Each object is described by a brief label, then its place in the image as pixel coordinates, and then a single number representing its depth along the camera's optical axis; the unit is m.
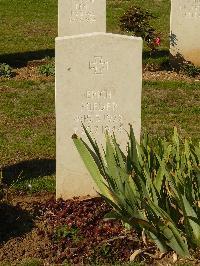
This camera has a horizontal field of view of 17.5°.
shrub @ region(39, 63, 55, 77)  10.75
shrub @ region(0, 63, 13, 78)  10.75
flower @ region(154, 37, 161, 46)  11.41
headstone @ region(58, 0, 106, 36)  10.41
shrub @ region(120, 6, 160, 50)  11.48
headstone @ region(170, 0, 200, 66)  10.83
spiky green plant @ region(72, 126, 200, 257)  4.69
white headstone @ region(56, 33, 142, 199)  5.62
